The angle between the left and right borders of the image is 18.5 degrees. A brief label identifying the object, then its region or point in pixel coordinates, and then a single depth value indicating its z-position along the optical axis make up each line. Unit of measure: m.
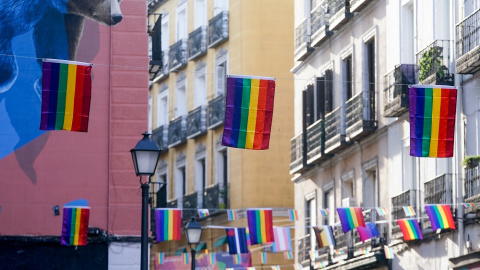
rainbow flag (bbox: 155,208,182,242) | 31.67
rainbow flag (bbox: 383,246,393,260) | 33.53
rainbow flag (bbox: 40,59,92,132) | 22.97
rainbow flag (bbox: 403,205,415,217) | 30.53
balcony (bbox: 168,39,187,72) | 50.16
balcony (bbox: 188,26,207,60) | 48.59
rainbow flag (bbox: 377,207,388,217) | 32.04
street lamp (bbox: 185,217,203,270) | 29.80
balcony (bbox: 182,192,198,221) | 48.09
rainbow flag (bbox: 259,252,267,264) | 42.07
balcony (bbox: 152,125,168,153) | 51.88
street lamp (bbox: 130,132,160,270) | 20.50
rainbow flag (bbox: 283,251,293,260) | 40.62
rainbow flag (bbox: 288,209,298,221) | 33.09
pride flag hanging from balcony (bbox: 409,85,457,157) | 23.73
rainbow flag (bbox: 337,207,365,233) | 31.27
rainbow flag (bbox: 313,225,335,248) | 34.34
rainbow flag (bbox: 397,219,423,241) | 31.27
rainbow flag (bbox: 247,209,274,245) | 32.28
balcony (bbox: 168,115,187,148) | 50.06
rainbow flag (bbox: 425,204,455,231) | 29.12
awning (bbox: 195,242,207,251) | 47.54
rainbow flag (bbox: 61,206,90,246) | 27.36
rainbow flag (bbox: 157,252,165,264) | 41.66
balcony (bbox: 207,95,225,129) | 46.62
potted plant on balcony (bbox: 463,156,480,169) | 28.31
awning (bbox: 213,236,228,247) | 45.22
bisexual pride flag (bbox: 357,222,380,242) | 32.88
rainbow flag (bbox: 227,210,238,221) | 34.75
